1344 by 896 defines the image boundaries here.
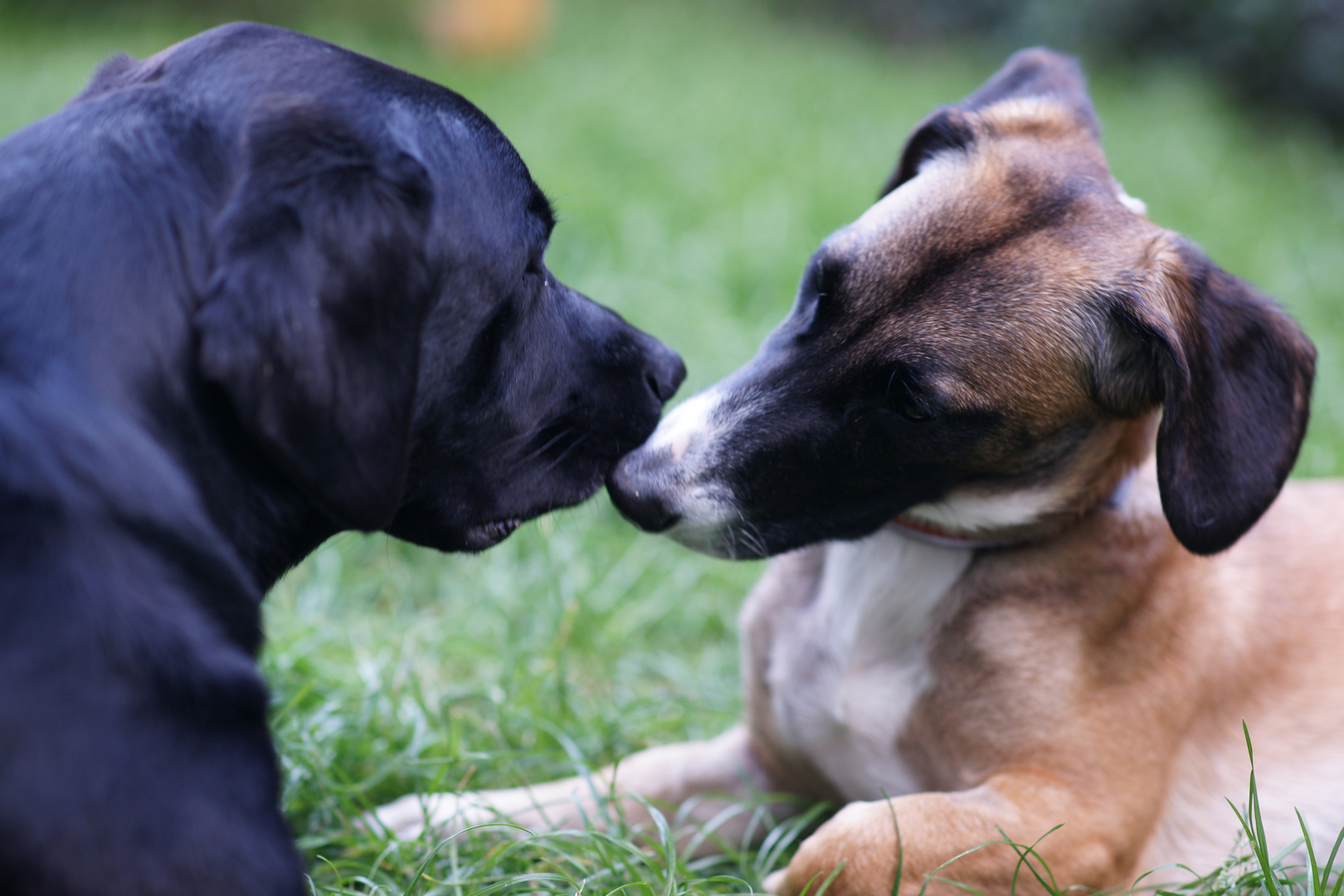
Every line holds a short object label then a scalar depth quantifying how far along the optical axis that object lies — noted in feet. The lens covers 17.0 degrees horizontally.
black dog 5.08
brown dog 5.56
